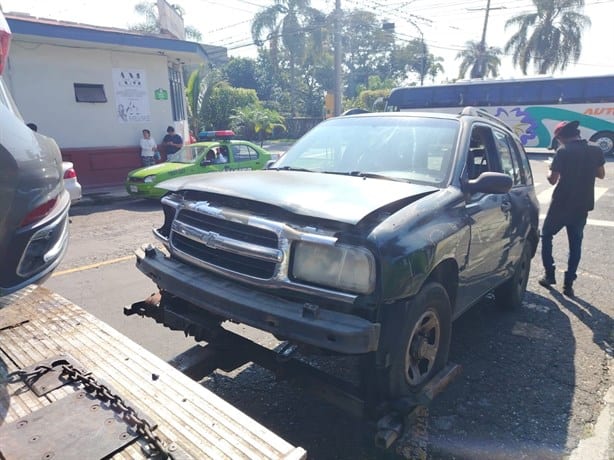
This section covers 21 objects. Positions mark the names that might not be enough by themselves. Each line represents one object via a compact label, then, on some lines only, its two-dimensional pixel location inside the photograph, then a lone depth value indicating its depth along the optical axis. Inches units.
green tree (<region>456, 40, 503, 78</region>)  1423.5
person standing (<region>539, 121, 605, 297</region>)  203.5
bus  811.4
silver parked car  77.9
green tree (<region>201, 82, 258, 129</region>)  927.5
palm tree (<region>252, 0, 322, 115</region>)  1537.9
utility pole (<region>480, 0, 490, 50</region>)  1382.9
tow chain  66.1
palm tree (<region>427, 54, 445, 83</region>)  2386.8
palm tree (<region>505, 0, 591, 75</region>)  1428.6
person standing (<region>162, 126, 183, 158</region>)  581.3
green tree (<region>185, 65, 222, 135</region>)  810.2
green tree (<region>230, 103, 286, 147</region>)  1071.6
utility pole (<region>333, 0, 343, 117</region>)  798.5
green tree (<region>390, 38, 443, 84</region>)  2395.4
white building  474.6
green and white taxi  420.2
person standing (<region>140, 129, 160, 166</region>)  547.2
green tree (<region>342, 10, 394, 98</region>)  2224.4
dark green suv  95.0
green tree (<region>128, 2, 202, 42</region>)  1492.4
